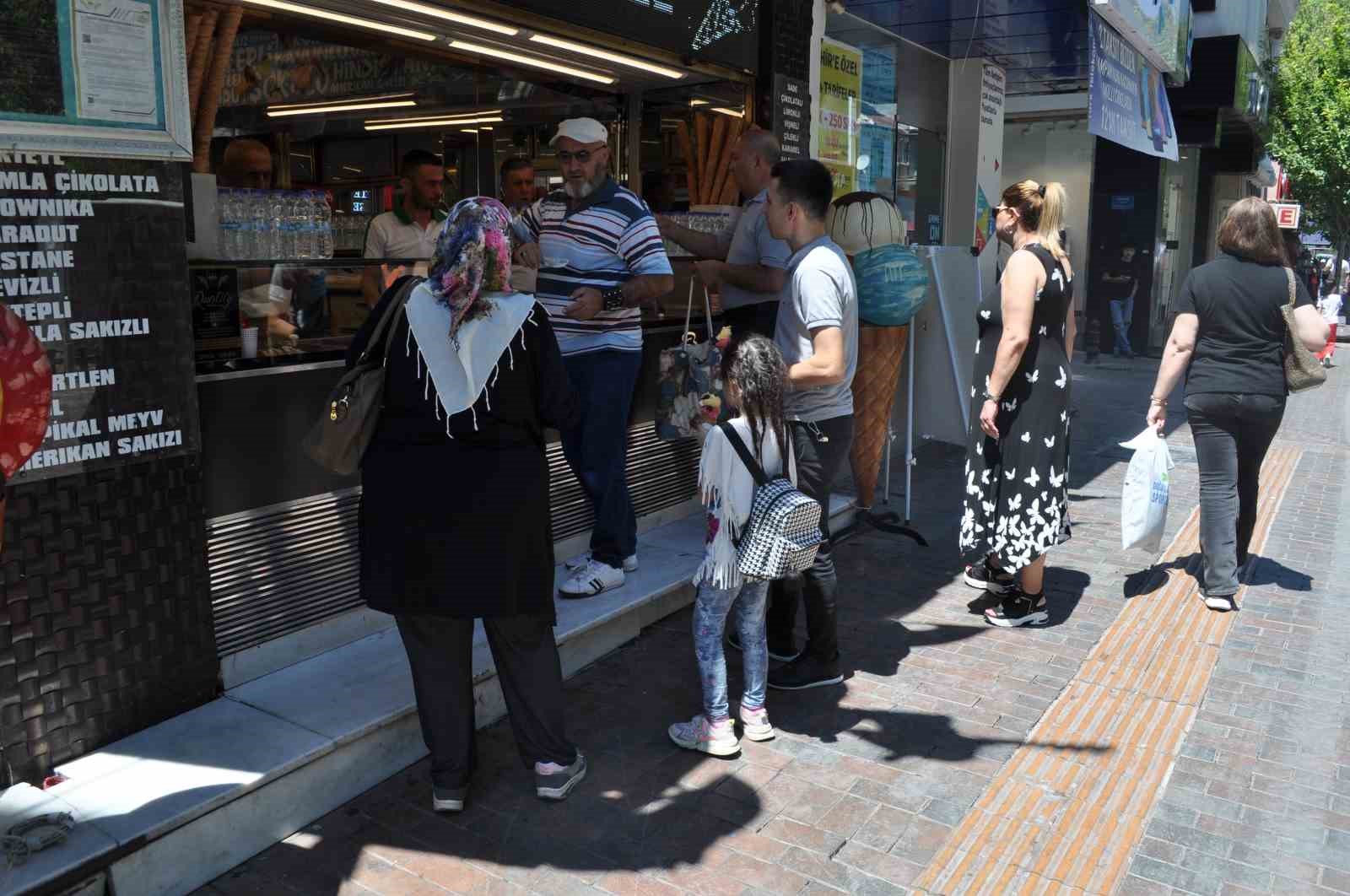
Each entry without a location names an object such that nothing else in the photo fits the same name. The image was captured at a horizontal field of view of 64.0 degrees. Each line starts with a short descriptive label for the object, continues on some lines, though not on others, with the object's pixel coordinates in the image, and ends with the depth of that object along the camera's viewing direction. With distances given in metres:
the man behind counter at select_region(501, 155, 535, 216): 7.00
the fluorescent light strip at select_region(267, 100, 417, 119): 7.85
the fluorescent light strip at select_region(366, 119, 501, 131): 8.38
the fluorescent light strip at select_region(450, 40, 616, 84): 5.75
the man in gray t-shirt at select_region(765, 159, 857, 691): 3.94
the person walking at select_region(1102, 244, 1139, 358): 18.03
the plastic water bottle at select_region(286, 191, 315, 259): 4.40
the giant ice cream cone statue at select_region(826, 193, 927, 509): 5.94
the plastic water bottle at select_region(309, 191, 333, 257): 4.52
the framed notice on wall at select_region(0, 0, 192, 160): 3.01
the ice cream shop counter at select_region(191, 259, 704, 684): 3.76
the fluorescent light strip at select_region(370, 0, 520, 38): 4.73
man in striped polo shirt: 4.51
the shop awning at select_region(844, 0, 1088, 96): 7.93
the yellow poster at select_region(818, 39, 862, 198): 7.64
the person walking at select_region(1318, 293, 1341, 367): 15.14
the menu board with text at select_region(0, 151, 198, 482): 3.06
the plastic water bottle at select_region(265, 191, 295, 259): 4.28
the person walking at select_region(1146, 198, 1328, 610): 5.30
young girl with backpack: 3.64
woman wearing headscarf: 3.06
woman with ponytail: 4.88
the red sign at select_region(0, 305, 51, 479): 2.87
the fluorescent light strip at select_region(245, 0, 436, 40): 4.66
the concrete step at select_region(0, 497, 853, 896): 2.88
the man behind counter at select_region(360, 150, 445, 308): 5.76
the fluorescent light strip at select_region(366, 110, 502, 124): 8.20
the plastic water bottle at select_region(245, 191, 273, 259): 4.18
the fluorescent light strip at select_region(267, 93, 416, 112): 7.64
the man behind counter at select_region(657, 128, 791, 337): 5.01
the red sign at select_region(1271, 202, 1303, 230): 21.12
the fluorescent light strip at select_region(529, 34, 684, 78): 5.45
